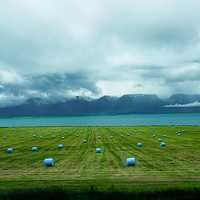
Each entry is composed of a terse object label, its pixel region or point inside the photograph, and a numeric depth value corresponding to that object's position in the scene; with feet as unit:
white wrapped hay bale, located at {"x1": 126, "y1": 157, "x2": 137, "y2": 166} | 109.40
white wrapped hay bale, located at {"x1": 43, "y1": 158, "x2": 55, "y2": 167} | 112.16
